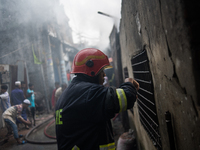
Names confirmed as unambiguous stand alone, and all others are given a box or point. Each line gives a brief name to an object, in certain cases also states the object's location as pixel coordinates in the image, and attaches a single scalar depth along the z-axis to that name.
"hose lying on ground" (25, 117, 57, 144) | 5.11
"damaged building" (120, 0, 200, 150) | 0.82
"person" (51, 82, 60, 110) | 7.61
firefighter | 1.49
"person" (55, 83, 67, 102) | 6.89
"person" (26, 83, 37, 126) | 7.81
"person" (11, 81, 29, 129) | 6.88
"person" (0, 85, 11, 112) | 6.27
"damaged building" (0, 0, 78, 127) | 9.21
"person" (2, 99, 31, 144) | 5.35
